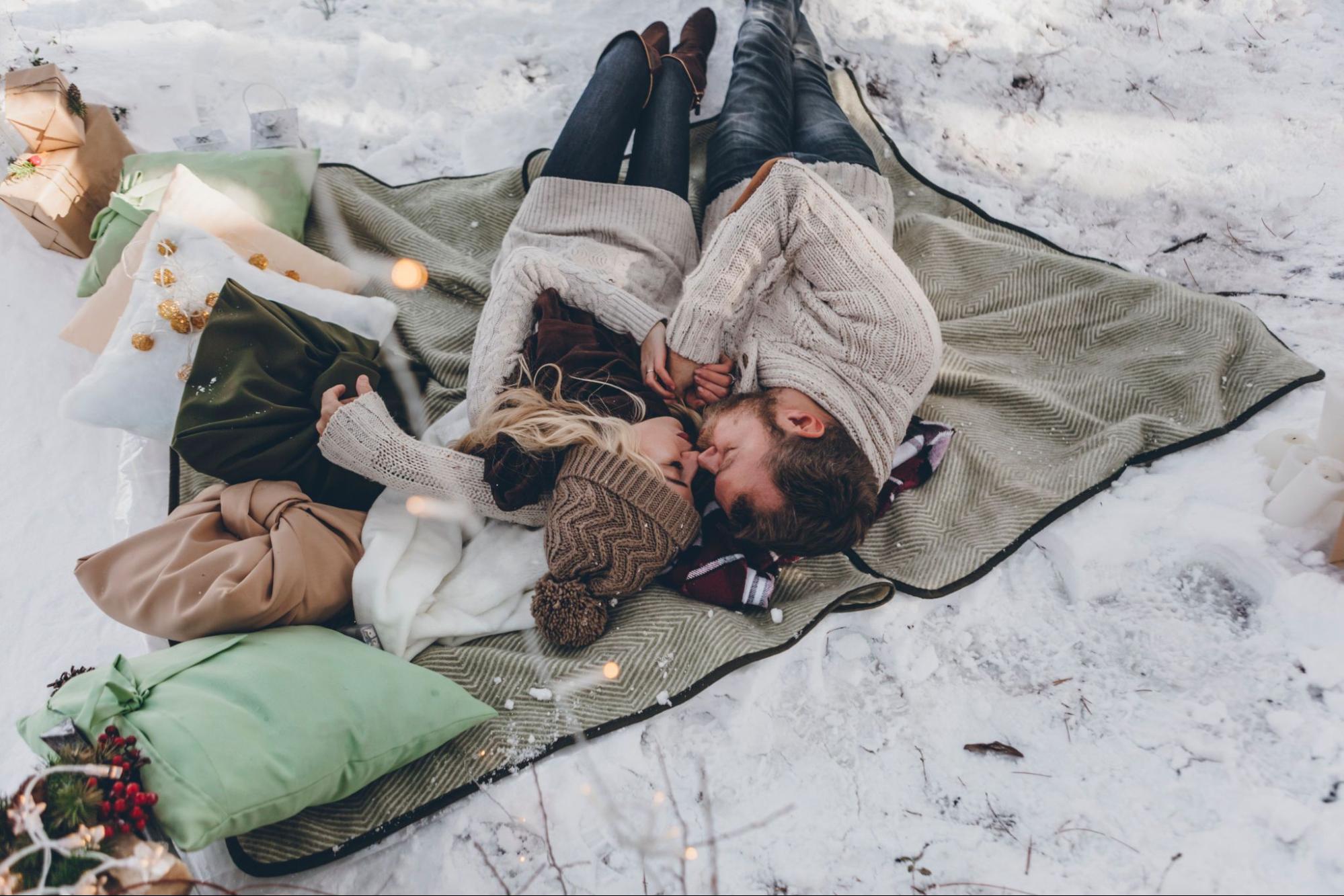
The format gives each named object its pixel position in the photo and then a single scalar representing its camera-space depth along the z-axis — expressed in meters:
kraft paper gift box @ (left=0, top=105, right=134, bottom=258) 2.40
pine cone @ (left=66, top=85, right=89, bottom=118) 2.48
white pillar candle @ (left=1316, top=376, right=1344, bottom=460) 1.78
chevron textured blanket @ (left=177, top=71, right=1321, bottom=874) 1.70
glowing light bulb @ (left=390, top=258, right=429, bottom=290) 2.55
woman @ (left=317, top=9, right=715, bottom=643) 1.81
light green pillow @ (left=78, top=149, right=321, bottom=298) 2.34
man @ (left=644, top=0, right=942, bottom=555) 1.78
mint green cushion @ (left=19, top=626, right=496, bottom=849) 1.32
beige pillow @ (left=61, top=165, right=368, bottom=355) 2.19
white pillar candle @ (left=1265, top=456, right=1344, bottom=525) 1.76
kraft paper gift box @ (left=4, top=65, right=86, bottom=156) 2.39
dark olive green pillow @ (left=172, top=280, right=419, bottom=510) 1.84
